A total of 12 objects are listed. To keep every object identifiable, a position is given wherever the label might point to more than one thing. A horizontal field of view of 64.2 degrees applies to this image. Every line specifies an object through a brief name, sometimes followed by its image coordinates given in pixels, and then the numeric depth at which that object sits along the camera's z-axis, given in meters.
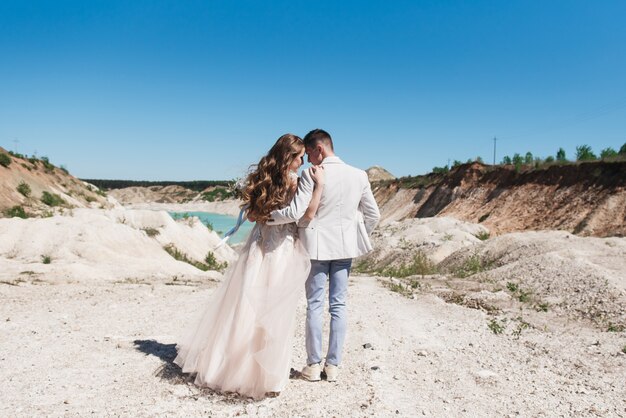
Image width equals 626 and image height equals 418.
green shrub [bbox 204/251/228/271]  20.56
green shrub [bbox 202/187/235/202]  118.04
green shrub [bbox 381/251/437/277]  16.53
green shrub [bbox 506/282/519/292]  10.81
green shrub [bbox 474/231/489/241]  26.69
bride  4.17
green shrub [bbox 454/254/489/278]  14.35
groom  4.39
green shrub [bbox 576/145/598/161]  35.83
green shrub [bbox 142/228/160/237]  19.74
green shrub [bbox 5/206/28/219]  20.08
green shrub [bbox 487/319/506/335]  7.28
